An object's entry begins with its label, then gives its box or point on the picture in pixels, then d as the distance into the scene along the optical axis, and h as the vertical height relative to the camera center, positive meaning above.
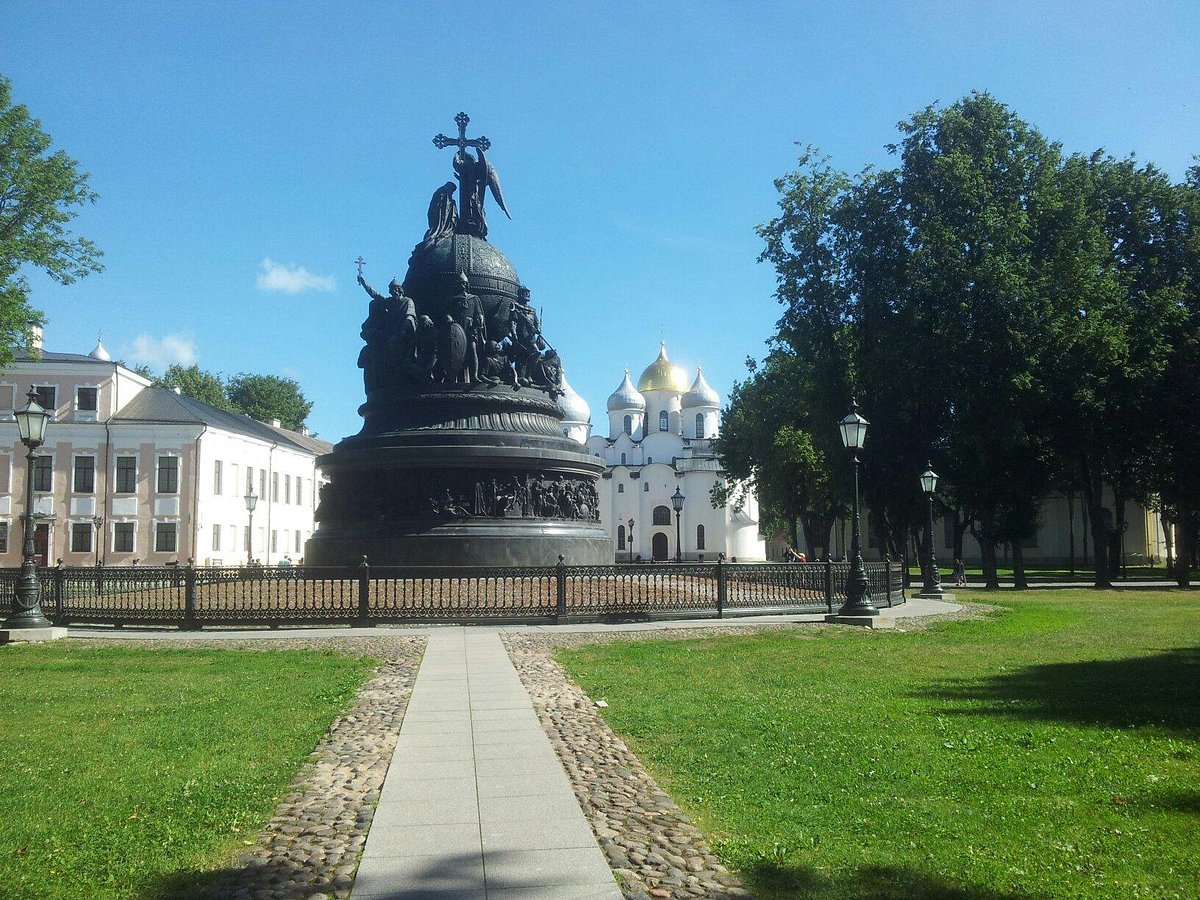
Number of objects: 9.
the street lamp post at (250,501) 41.89 +1.89
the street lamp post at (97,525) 46.78 +1.11
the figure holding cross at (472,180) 31.89 +11.69
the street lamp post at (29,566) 17.02 -0.29
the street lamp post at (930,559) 30.70 -0.71
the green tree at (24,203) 28.62 +10.05
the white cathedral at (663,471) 94.62 +6.71
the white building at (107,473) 49.94 +3.83
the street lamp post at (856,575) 19.56 -0.75
